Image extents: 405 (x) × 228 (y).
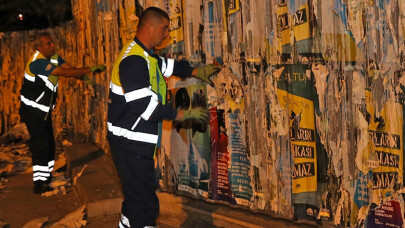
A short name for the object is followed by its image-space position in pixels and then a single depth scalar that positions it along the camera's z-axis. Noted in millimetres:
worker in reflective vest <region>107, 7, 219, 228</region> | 4391
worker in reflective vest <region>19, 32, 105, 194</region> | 7508
